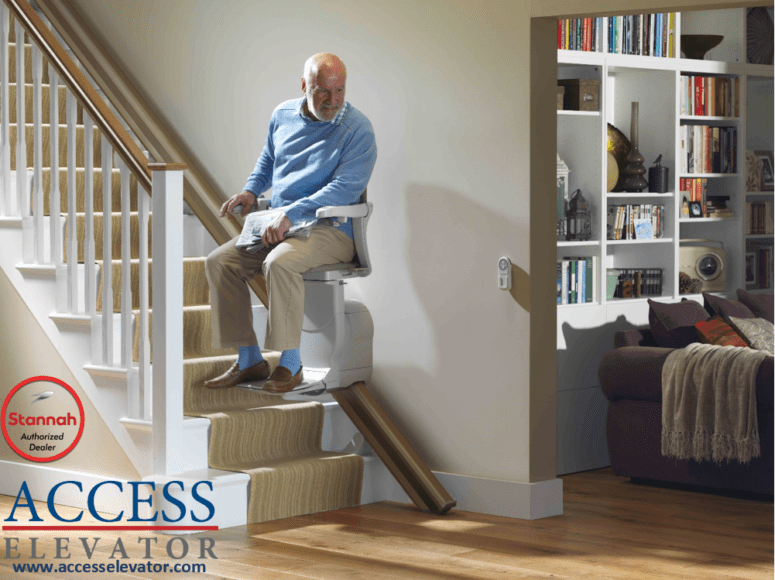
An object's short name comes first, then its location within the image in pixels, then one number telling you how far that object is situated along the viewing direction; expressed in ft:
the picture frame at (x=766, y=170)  24.89
